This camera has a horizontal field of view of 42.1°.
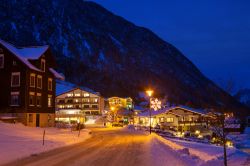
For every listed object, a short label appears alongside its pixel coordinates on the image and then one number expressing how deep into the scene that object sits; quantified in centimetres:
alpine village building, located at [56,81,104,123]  12038
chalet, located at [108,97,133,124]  13175
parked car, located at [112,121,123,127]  8814
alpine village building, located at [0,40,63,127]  5372
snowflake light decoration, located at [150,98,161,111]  7899
